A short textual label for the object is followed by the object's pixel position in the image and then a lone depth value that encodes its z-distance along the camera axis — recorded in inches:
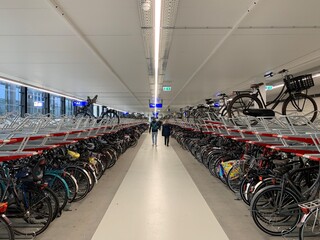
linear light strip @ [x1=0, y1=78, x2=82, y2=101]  398.0
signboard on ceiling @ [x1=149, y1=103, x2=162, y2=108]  832.9
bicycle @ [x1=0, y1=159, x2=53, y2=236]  118.8
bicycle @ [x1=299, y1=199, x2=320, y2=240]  100.8
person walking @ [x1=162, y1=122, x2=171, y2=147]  576.0
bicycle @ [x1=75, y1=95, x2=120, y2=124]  336.1
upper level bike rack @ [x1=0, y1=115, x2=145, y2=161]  107.6
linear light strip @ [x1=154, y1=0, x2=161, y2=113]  149.9
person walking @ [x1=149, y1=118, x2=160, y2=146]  568.7
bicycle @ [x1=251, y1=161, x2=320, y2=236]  122.8
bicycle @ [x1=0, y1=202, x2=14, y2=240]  96.6
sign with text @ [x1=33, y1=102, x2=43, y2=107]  519.2
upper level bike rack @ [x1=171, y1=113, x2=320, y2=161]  123.7
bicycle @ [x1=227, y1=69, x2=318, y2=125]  204.7
